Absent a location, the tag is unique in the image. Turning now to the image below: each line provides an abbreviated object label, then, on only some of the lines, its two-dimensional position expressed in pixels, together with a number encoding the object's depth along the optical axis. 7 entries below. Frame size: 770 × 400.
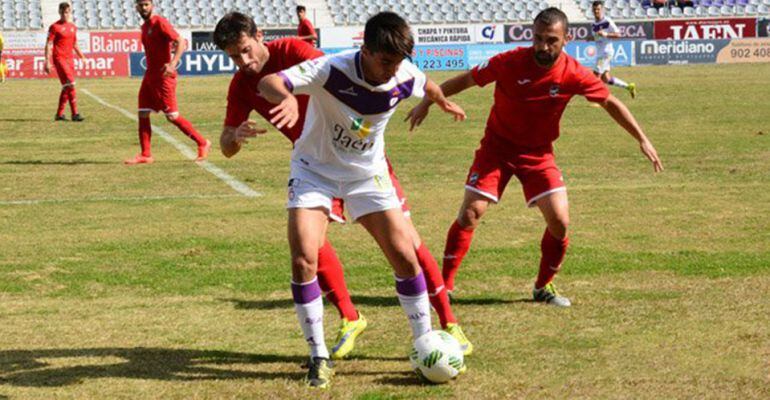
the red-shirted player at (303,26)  28.58
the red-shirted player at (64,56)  24.50
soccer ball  6.36
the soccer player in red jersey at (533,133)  8.20
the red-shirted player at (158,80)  16.81
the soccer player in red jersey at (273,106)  6.93
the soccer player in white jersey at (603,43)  28.70
